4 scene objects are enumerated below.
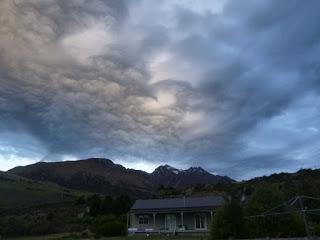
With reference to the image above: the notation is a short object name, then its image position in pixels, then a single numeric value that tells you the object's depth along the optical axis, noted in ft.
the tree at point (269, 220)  43.92
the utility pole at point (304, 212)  29.14
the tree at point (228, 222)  45.28
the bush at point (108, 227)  74.72
